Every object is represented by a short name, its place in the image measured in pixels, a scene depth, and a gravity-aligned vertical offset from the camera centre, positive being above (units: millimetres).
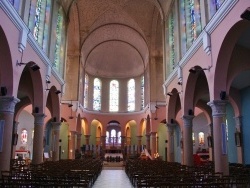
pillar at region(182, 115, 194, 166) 13536 -572
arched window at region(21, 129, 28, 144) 25936 -646
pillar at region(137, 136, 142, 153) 30386 -1852
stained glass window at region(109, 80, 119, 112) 32970 +5354
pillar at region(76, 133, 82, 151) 26550 -1263
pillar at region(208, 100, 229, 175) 9578 -180
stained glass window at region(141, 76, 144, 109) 31159 +5904
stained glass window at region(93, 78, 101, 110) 32269 +5401
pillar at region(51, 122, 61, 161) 17416 -673
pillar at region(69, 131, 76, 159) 23845 -1583
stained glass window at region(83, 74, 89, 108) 30804 +5938
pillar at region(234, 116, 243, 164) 14873 -490
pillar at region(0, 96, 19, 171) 9113 +193
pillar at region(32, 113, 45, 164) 13439 -524
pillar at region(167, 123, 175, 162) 17681 -869
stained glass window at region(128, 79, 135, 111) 32583 +5497
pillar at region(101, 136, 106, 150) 31017 -1616
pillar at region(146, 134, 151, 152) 27381 -1155
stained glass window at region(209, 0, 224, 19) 10152 +5923
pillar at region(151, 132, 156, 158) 24039 -1350
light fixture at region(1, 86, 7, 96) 9371 +1723
